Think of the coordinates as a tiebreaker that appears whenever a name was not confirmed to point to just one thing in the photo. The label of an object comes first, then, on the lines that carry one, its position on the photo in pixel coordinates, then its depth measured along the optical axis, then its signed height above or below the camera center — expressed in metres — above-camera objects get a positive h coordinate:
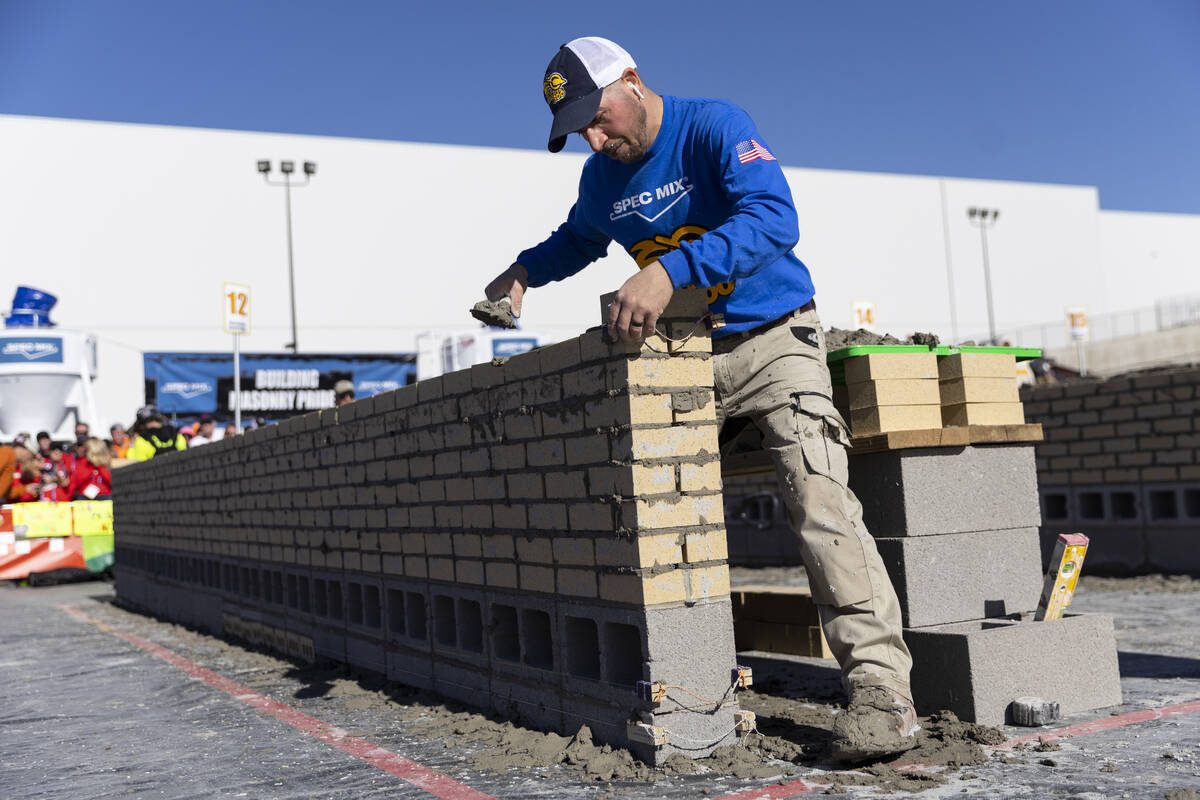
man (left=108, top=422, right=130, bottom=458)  16.65 +0.91
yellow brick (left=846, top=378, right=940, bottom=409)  4.37 +0.24
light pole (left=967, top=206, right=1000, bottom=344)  47.28 +9.56
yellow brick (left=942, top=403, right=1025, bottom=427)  4.59 +0.15
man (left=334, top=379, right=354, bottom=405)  10.30 +0.88
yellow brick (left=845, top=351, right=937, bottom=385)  4.38 +0.35
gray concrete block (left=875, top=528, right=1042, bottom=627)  4.31 -0.48
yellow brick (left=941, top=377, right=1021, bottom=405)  4.58 +0.24
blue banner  24.03 +2.39
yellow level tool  4.30 -0.49
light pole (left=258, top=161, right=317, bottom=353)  32.92 +9.41
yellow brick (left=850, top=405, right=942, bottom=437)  4.36 +0.14
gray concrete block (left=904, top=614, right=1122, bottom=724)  4.00 -0.79
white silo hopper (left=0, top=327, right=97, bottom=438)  19.89 +2.28
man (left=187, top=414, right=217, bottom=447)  14.71 +0.88
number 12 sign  12.09 +1.98
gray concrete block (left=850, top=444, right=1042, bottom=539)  4.37 -0.15
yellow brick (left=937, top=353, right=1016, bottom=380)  4.58 +0.35
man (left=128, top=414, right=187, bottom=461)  14.74 +0.78
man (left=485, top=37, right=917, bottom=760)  3.52 +0.58
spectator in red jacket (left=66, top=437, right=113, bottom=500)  15.68 +0.37
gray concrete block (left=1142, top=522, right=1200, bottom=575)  9.23 -0.91
